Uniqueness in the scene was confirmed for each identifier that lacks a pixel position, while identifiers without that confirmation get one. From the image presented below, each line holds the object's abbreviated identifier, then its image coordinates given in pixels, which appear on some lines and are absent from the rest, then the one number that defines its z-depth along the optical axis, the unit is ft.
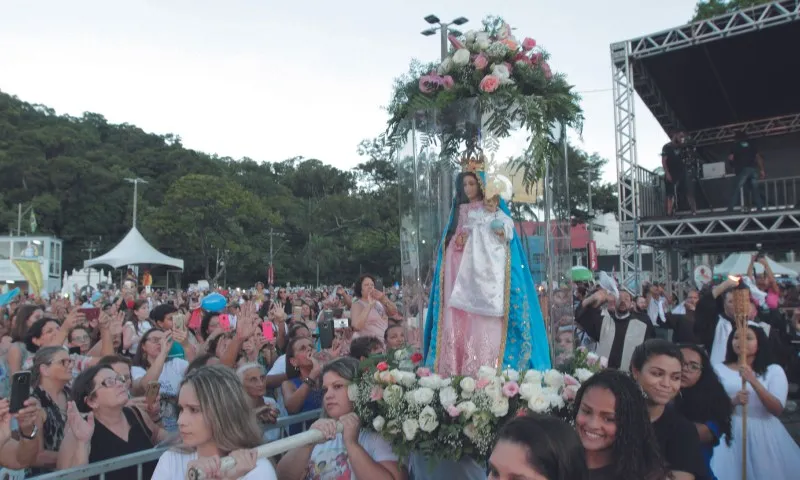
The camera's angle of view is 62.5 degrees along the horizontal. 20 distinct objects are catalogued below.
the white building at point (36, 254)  111.45
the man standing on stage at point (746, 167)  42.20
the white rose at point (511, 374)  12.25
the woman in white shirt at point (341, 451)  10.89
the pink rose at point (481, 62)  14.49
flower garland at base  11.21
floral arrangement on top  14.28
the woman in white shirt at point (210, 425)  9.44
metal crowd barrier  10.09
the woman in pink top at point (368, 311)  21.77
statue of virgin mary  14.07
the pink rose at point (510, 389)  11.44
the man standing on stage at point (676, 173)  44.68
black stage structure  40.57
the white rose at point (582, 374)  12.96
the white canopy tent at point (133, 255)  77.92
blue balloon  27.21
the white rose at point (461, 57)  14.70
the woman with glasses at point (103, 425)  11.51
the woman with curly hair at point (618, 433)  8.67
